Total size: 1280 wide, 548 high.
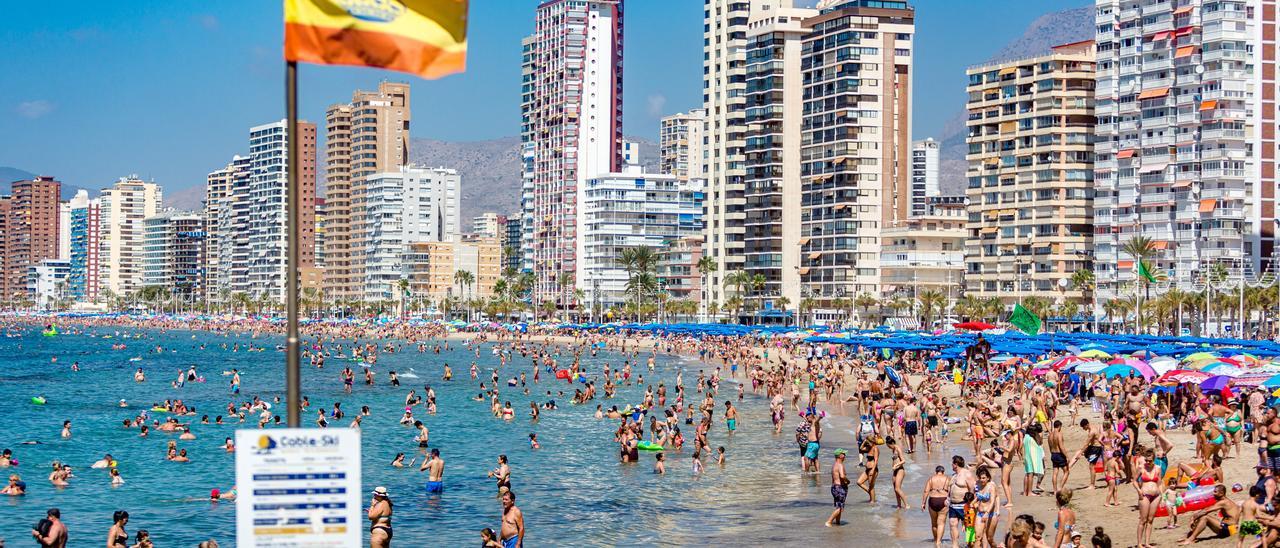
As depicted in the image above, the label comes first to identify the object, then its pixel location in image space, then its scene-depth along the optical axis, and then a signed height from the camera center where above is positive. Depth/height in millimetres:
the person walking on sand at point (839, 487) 27281 -4394
